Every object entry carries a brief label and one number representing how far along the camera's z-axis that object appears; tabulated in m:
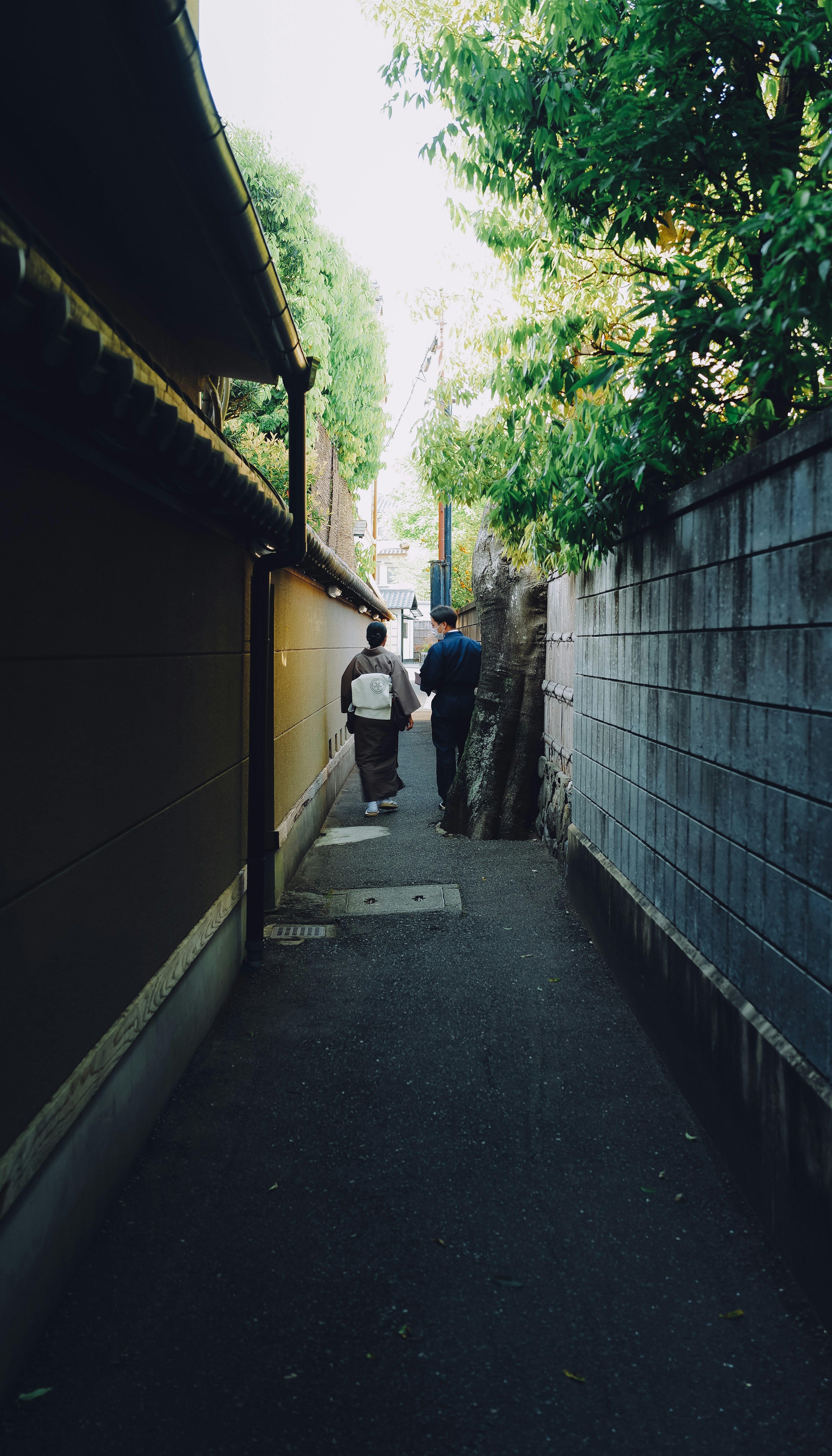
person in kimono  9.88
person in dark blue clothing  9.61
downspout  5.20
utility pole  21.30
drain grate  5.72
